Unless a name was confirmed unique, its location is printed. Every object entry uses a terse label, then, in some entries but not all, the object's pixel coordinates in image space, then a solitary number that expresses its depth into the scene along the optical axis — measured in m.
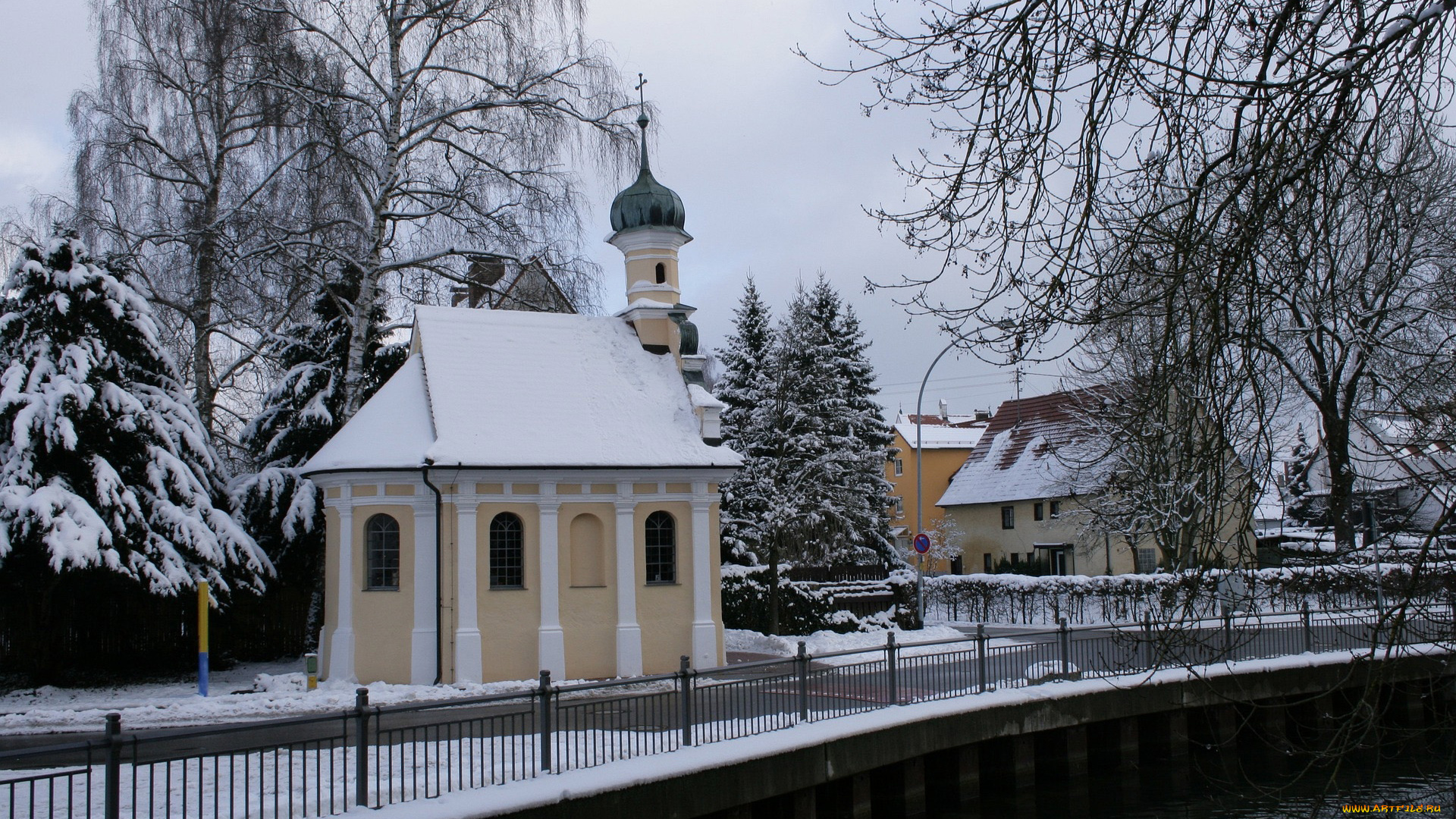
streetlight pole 27.36
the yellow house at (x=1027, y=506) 40.19
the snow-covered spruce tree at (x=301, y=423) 23.27
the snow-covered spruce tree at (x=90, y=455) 18.22
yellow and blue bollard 18.14
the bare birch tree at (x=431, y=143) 23.11
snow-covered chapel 19.91
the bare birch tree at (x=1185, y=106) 5.58
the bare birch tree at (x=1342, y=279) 5.95
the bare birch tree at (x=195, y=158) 22.95
